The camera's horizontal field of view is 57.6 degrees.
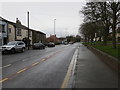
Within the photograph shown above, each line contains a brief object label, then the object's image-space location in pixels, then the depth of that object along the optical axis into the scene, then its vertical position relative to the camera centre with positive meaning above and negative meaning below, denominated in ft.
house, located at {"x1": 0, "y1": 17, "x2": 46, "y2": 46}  73.98 +7.49
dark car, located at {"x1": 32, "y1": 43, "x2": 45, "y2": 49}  75.08 -2.86
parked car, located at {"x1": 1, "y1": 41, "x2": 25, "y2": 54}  45.64 -2.16
